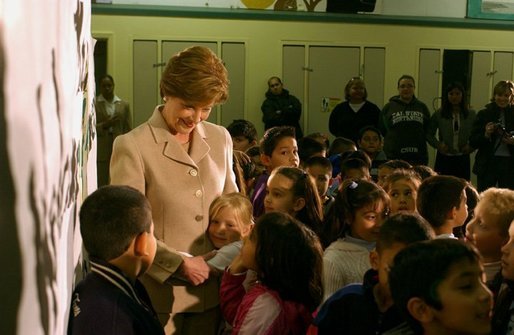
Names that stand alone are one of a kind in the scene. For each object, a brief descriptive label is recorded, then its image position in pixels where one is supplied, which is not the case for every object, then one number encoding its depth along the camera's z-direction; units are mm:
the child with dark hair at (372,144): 7465
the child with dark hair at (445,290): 1922
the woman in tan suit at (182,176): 2629
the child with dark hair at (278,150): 4625
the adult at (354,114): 9516
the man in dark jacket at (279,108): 10562
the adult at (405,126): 8961
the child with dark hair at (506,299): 2420
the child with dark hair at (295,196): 3672
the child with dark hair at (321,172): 4844
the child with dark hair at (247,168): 5139
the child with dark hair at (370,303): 2176
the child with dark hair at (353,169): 5020
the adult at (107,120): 9914
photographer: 8414
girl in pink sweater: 2521
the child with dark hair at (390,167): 4969
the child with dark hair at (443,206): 3424
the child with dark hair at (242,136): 6508
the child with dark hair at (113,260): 1974
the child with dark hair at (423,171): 5027
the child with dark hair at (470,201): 4020
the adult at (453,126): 9336
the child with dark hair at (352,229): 2934
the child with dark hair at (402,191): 4102
